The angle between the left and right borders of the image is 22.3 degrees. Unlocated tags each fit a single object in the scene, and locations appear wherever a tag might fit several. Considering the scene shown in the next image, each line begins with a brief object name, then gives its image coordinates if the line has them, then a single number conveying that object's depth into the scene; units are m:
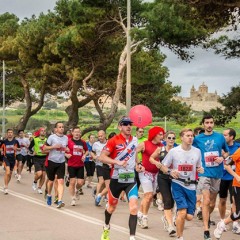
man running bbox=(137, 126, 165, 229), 10.70
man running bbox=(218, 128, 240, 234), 10.50
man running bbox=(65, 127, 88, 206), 13.80
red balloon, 15.96
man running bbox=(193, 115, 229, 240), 9.48
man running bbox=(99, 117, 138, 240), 8.85
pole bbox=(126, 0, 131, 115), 21.41
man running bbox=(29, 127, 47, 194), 16.52
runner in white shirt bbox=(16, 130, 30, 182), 21.56
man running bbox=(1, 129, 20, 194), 16.66
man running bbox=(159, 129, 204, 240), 8.45
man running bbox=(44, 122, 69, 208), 13.44
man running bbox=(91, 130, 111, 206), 13.62
